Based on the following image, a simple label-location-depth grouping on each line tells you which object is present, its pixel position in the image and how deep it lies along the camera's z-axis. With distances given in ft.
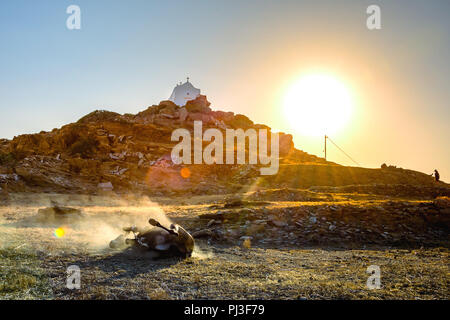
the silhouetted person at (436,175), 109.19
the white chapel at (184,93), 224.74
